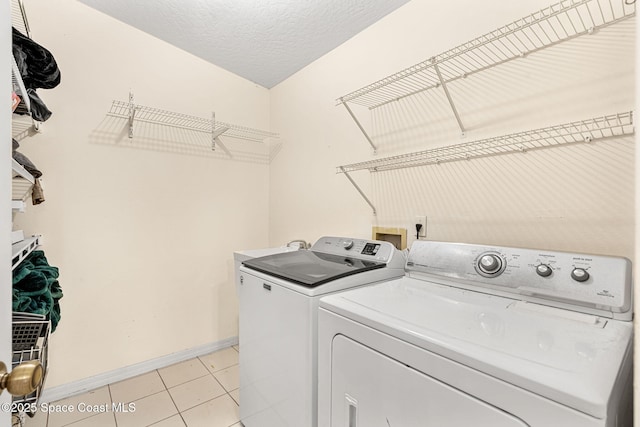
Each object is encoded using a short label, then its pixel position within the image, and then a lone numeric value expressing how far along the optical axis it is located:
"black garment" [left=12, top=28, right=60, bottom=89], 1.24
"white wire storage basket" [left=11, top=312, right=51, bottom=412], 1.13
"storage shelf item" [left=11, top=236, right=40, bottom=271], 1.20
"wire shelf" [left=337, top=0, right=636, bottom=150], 1.14
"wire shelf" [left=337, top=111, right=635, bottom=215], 1.10
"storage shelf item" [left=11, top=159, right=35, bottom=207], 1.73
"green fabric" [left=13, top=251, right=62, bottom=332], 1.21
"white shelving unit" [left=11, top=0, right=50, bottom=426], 1.12
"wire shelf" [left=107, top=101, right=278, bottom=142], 2.14
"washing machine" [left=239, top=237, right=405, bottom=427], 1.17
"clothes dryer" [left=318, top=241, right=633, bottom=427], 0.60
